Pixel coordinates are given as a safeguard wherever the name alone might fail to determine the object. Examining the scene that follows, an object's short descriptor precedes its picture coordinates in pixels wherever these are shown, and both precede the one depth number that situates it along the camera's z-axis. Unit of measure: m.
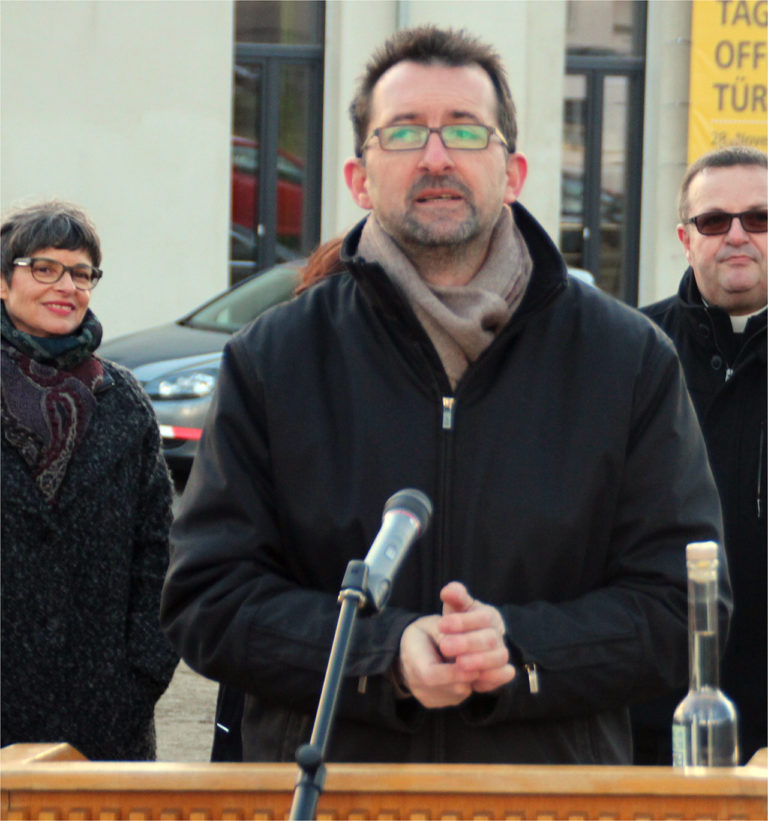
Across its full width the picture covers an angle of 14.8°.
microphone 3.33
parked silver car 18.21
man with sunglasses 6.54
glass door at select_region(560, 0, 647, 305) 31.53
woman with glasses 7.23
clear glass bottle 3.70
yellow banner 29.32
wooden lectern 3.51
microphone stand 3.06
